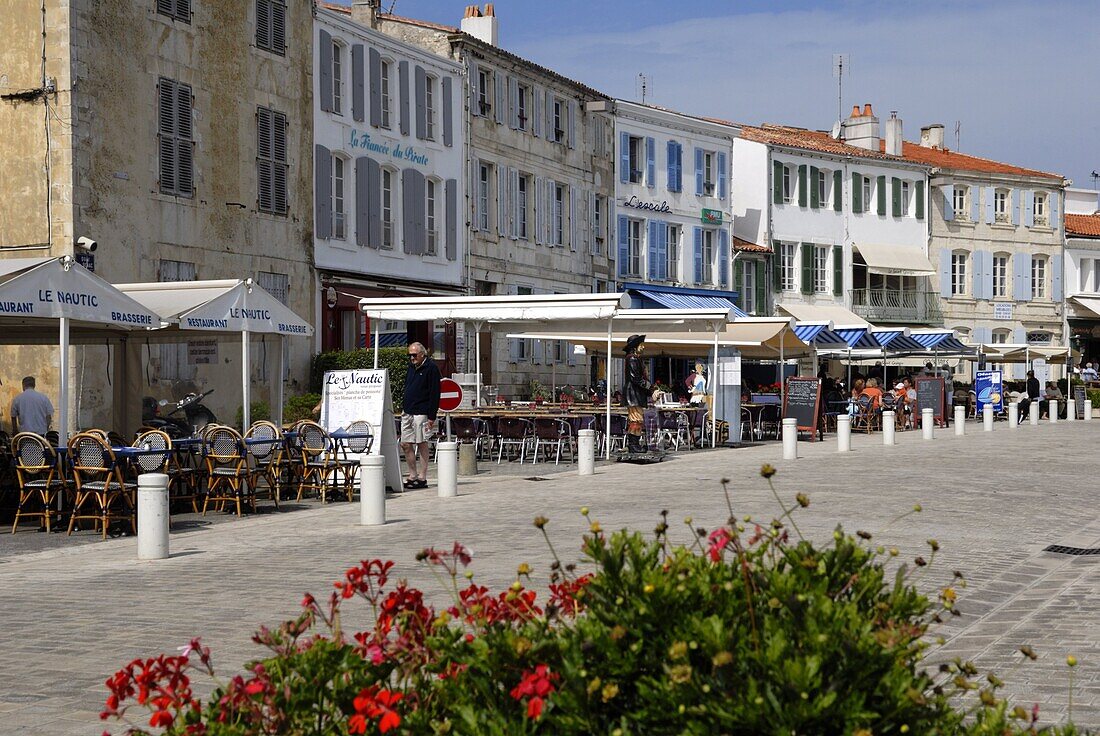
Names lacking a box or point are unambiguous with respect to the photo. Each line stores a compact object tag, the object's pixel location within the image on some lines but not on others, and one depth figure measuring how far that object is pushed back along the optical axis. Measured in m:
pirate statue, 22.11
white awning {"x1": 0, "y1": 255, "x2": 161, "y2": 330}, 13.95
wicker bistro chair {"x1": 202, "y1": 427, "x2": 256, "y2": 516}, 15.69
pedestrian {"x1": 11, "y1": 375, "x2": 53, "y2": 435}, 17.73
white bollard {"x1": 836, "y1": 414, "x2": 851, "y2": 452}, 25.41
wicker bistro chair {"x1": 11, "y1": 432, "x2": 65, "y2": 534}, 13.89
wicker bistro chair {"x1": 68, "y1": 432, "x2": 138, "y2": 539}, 13.53
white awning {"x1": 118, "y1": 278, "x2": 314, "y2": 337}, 16.91
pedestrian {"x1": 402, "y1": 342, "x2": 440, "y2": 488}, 18.66
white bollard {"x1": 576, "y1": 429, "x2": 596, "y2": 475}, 20.58
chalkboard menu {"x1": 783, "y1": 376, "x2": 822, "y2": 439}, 30.72
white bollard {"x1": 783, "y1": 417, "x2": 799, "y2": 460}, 23.06
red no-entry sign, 21.88
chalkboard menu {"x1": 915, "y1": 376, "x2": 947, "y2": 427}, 37.34
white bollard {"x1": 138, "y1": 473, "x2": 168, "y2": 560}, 11.68
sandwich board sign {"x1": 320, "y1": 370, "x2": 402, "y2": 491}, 18.16
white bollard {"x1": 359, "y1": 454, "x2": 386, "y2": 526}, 14.16
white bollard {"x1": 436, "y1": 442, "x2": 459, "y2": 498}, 17.17
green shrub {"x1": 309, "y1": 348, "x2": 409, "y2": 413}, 29.39
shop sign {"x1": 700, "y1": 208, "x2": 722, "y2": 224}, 49.69
